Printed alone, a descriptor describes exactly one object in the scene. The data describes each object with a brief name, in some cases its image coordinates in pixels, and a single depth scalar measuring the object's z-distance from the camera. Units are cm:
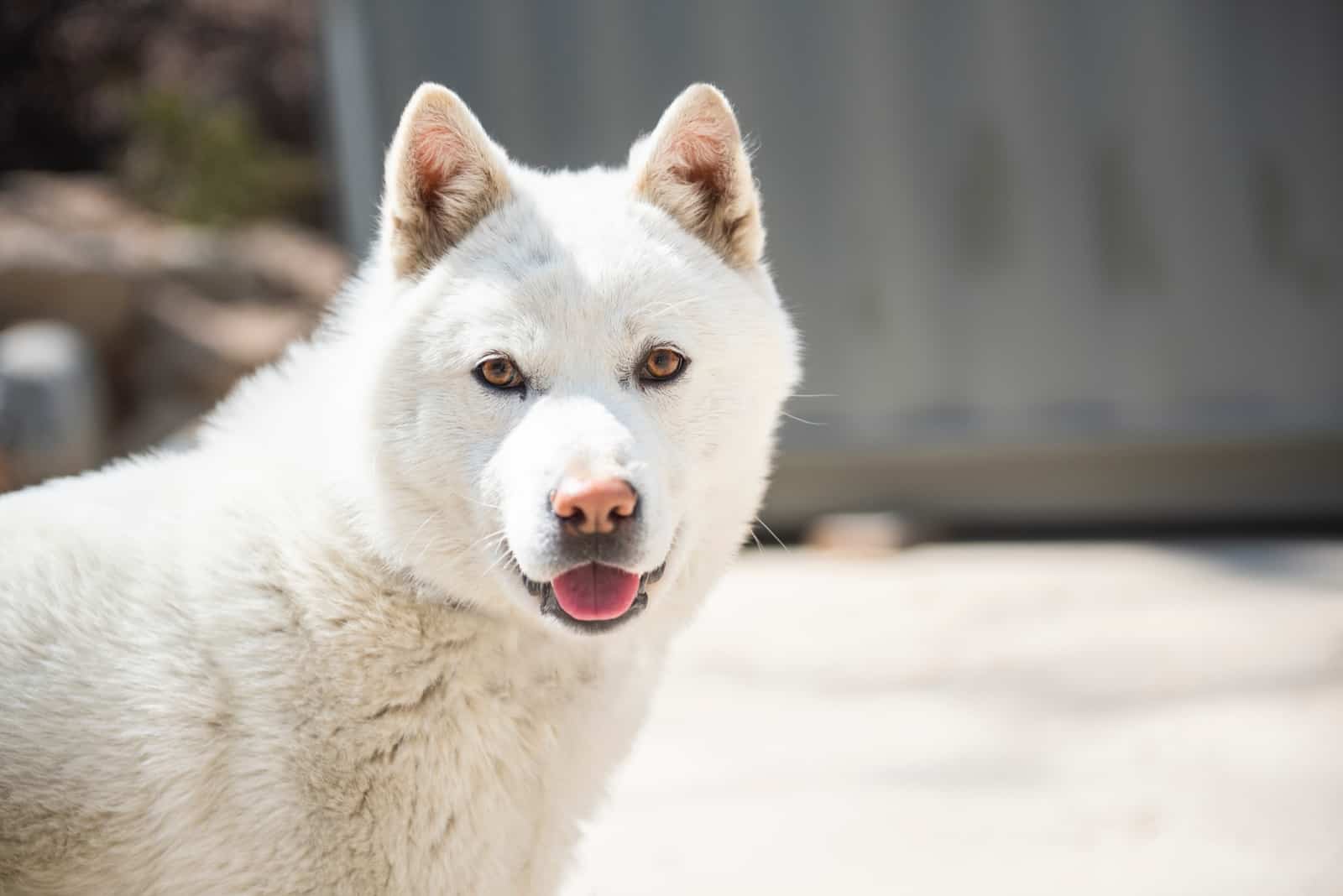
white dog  178
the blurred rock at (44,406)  699
